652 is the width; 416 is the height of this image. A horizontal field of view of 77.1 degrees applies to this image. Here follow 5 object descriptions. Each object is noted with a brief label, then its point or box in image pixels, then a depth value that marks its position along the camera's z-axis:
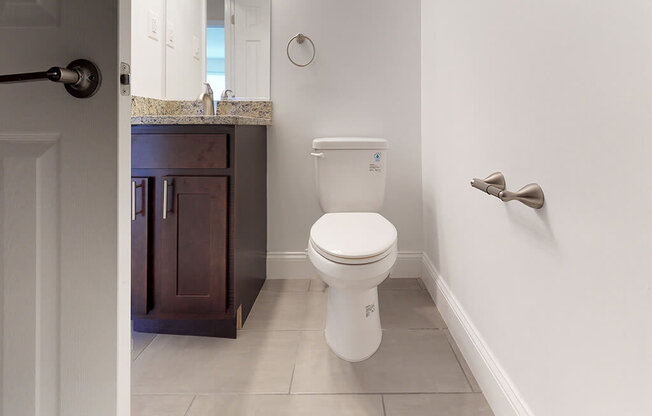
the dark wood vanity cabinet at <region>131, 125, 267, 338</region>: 1.61
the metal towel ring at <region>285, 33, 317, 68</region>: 2.32
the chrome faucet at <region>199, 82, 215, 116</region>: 2.19
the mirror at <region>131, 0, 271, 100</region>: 2.15
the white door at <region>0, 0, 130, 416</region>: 0.60
